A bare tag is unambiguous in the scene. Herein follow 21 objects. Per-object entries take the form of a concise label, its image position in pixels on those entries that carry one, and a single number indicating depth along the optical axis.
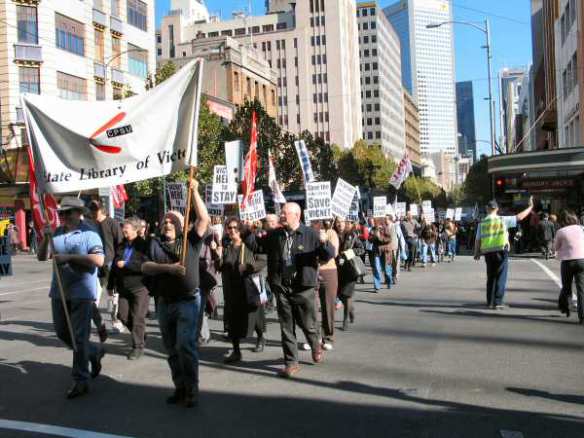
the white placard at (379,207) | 19.05
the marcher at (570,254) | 9.98
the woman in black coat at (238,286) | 7.89
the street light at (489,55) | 35.50
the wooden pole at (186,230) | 5.68
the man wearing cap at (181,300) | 5.82
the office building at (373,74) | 141.75
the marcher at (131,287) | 8.16
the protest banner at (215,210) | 17.91
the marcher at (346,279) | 9.80
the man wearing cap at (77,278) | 6.17
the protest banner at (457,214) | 35.28
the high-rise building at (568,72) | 38.34
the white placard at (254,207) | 14.84
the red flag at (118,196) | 22.63
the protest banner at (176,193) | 19.46
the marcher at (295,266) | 7.21
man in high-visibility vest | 11.41
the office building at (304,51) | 119.00
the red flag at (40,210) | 7.13
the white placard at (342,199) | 12.64
